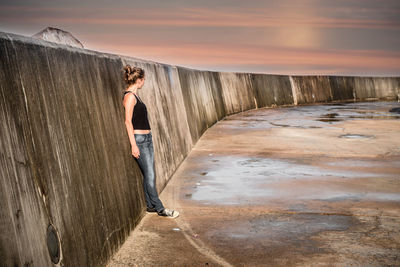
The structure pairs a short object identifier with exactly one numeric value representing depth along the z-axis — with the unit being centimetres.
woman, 523
